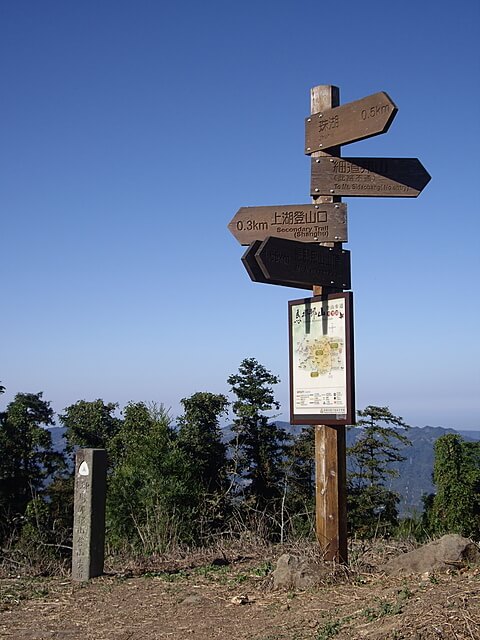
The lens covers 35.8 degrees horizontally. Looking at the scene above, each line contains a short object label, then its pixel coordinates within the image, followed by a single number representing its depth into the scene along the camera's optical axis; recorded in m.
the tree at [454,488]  17.08
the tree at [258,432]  20.48
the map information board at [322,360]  6.12
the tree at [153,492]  9.37
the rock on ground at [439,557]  5.70
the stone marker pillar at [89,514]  7.18
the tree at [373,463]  19.36
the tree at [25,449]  25.84
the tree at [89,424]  26.31
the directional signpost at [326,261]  6.14
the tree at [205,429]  18.50
